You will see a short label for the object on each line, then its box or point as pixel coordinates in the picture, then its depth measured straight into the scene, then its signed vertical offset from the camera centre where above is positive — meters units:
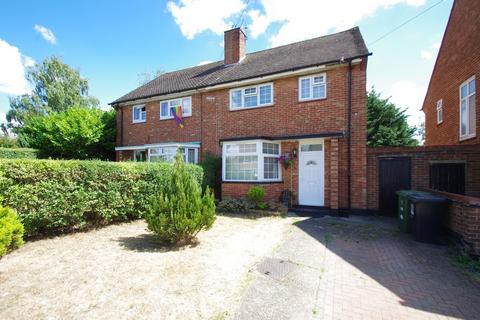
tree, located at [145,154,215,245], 4.94 -1.03
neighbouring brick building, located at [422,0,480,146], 8.91 +3.51
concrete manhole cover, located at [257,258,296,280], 4.06 -1.89
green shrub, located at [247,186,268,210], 9.05 -1.31
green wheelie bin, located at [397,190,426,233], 6.37 -1.32
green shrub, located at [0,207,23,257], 4.11 -1.25
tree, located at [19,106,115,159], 14.71 +1.64
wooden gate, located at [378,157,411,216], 8.64 -0.67
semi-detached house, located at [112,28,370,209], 9.07 +1.79
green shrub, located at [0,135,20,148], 20.97 +1.51
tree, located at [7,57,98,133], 29.53 +8.61
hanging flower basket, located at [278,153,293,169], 9.97 +0.04
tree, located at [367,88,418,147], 18.38 +3.08
